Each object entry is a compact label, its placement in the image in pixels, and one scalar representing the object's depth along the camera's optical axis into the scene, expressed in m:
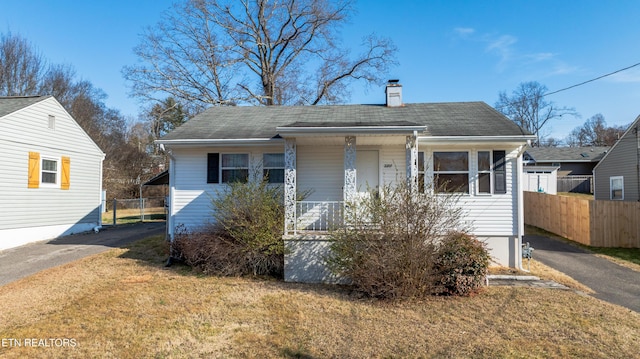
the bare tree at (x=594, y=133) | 46.91
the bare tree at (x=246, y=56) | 20.39
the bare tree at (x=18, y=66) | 22.89
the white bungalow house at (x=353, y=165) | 8.15
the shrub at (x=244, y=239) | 7.43
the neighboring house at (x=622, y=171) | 15.50
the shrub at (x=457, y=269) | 6.31
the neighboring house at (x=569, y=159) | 30.44
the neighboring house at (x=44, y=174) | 10.73
